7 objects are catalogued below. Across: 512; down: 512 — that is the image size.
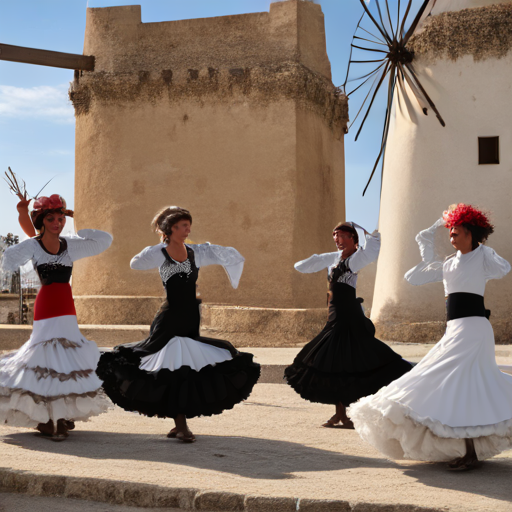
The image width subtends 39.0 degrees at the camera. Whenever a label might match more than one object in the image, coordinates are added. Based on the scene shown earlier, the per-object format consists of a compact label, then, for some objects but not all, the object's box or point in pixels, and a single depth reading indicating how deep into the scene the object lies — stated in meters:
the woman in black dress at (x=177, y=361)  4.82
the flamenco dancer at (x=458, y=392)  4.02
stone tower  14.71
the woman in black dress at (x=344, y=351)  5.56
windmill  11.64
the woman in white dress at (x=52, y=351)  4.96
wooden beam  14.87
